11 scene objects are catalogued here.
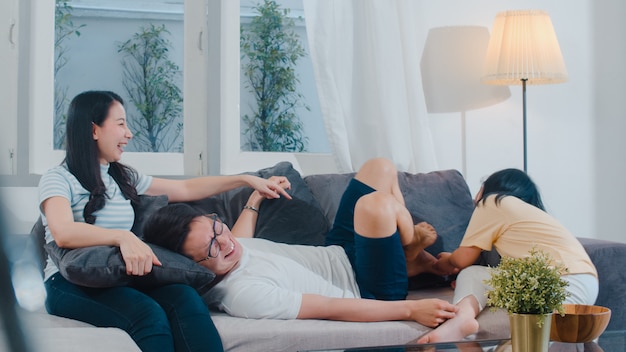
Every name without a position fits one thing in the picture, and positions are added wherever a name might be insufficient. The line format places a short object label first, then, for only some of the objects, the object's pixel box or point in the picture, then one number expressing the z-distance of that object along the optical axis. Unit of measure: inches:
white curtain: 115.0
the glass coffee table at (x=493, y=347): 57.1
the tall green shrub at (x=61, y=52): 115.6
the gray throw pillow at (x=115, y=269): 65.9
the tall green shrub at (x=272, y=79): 122.8
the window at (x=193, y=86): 113.9
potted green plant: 53.7
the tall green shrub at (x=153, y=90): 118.5
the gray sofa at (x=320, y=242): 66.9
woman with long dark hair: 64.6
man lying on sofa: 72.0
